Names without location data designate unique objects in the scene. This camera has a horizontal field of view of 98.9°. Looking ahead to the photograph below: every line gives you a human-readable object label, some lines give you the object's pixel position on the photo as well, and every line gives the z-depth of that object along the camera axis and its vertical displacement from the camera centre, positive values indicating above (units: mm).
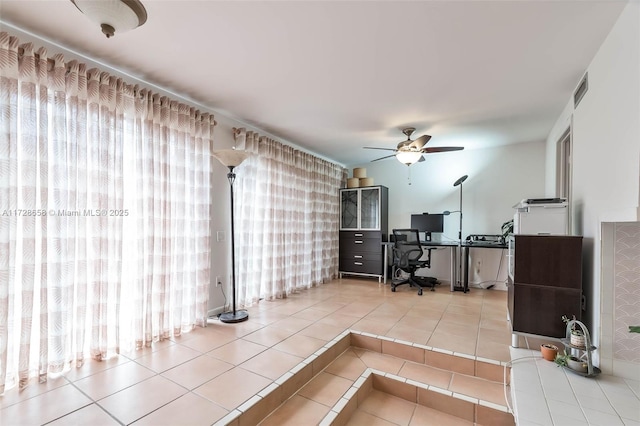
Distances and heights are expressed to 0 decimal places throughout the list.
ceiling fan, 3486 +814
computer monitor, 4867 -211
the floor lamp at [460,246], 4589 -561
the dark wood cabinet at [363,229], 5207 -364
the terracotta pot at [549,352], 2082 -1073
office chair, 4442 -763
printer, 2361 -44
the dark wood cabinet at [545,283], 2143 -577
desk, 4328 -689
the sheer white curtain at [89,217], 1793 -59
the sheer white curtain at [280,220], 3559 -153
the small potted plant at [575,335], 1902 -873
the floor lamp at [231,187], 2945 +267
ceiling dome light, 1252 +944
